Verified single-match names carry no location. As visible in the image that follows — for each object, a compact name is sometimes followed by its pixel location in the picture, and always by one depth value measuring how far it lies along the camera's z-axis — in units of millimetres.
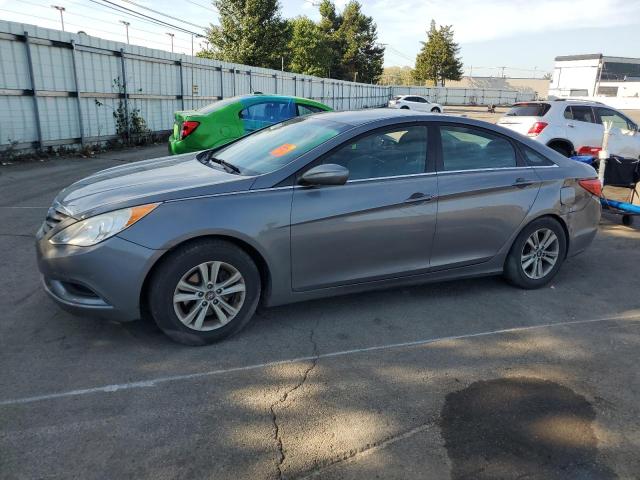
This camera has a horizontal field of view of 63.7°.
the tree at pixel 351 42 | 67562
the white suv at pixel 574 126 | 10656
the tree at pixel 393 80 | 107969
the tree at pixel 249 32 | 37500
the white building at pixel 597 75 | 71438
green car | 8188
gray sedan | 3299
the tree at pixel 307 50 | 57938
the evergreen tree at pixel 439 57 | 74438
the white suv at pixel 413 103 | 36938
